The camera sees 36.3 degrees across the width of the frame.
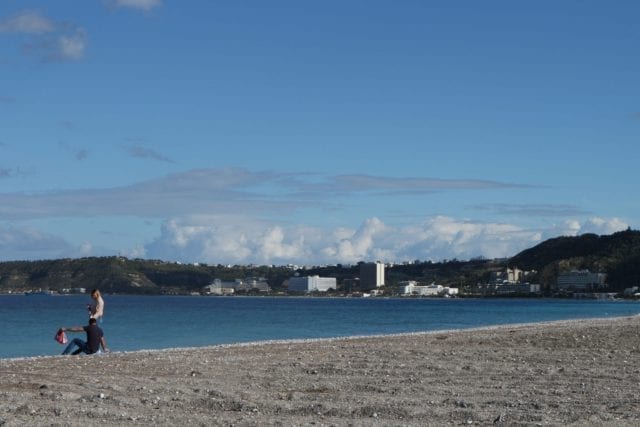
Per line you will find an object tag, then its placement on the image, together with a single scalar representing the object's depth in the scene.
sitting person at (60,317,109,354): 24.22
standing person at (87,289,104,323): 24.75
